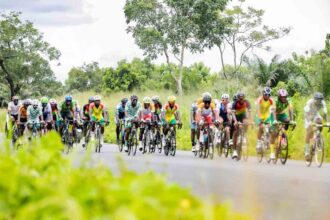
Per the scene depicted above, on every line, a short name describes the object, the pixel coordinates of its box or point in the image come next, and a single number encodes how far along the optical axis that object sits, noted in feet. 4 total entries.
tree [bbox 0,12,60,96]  258.57
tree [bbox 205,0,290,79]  213.28
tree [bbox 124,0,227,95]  214.48
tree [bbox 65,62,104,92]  385.38
